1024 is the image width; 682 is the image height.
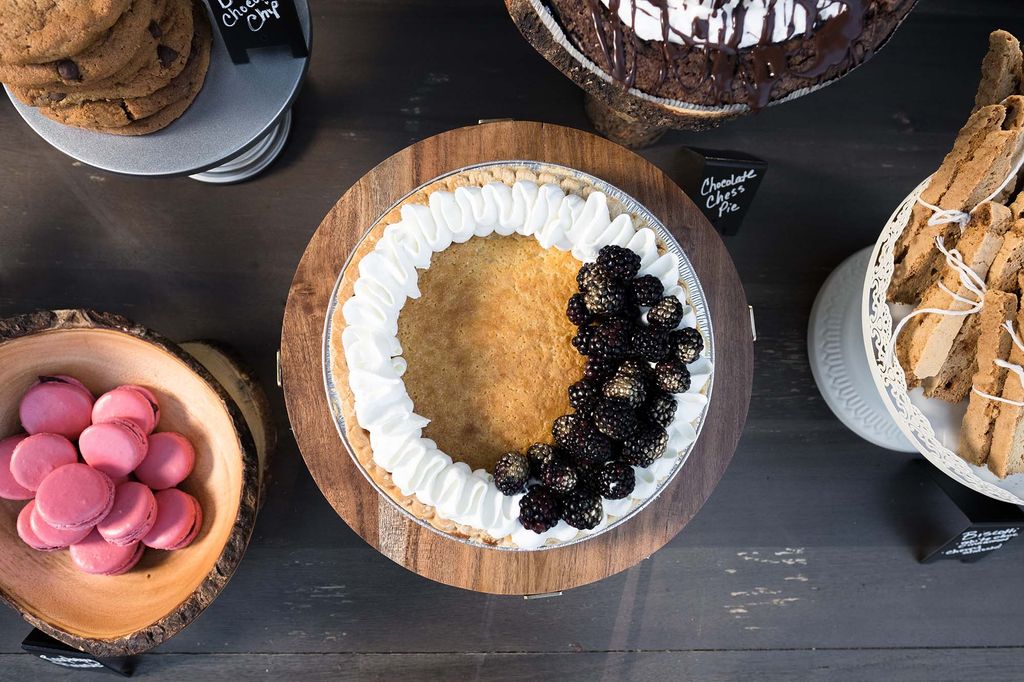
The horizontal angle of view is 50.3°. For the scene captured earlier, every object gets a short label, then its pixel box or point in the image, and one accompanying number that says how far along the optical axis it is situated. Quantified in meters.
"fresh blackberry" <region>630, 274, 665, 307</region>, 0.69
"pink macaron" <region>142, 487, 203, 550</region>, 0.72
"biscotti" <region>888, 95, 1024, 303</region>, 0.65
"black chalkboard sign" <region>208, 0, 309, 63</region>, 0.67
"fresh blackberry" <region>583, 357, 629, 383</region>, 0.70
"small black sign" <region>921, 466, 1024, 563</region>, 0.79
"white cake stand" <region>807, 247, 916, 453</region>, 0.79
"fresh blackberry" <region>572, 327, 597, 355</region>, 0.70
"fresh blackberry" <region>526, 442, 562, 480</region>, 0.70
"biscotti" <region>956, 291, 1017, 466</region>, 0.66
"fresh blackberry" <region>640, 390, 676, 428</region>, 0.69
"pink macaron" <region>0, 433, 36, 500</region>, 0.71
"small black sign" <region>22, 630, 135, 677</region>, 0.74
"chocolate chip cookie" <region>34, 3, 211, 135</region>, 0.67
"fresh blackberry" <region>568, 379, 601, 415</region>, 0.70
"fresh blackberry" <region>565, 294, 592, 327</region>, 0.70
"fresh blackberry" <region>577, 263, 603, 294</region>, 0.69
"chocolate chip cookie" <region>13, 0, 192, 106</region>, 0.66
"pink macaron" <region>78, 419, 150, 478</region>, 0.71
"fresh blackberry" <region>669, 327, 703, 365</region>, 0.69
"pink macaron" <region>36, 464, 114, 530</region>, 0.69
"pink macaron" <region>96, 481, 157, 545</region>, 0.71
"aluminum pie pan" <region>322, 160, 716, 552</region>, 0.70
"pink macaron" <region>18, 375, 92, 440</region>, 0.72
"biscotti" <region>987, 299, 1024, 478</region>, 0.67
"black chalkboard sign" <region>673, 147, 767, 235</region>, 0.75
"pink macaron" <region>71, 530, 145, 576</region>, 0.72
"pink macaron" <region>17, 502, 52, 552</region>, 0.71
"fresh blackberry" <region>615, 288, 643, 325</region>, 0.70
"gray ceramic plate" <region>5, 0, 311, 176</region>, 0.70
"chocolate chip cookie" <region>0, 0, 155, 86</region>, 0.64
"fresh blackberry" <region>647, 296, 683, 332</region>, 0.68
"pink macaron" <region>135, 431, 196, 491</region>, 0.73
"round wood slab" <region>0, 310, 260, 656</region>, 0.68
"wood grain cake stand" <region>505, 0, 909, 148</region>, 0.64
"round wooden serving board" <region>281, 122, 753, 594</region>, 0.71
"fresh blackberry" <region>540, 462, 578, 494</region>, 0.68
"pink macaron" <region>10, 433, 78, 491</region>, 0.70
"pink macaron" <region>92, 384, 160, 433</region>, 0.72
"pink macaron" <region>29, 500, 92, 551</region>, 0.70
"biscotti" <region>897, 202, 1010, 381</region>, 0.66
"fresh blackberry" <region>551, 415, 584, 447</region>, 0.70
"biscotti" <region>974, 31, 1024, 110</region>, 0.66
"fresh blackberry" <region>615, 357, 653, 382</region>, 0.69
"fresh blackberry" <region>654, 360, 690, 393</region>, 0.68
